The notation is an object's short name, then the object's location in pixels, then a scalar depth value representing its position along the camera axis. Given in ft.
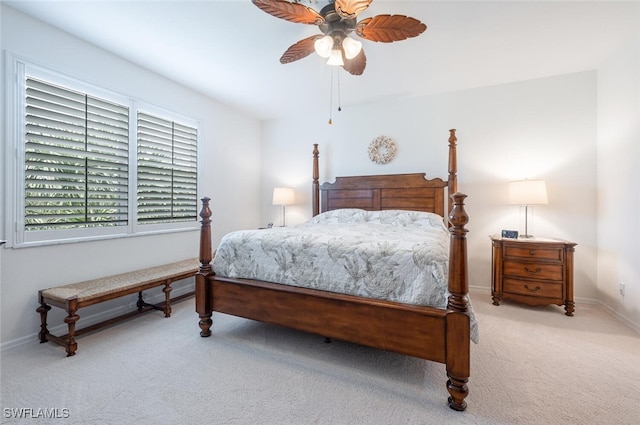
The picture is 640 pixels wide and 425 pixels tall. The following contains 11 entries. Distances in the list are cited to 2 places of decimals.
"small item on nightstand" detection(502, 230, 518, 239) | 9.91
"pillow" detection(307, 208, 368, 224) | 11.58
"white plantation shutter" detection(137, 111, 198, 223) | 9.87
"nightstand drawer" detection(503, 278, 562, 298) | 9.14
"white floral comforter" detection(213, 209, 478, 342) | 5.35
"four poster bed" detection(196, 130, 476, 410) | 4.93
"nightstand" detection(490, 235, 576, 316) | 9.06
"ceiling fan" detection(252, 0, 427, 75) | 5.61
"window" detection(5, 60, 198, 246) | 7.13
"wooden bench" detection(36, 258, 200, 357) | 6.64
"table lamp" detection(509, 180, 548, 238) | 9.43
